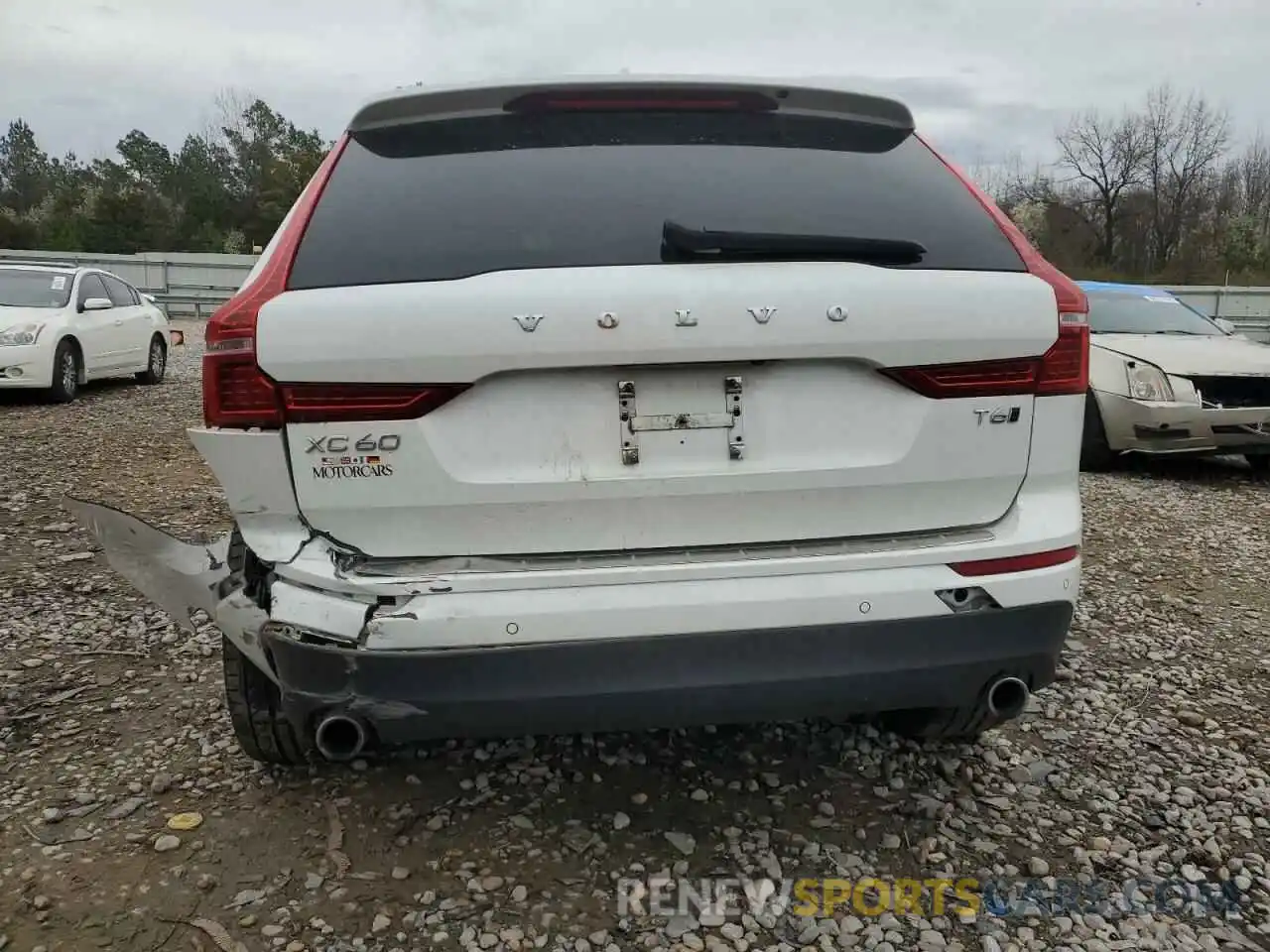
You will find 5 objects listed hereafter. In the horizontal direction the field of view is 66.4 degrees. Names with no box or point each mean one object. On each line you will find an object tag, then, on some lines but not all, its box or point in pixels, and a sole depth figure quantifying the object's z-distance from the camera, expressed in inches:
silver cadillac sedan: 261.0
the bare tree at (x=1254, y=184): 1915.6
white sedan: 369.4
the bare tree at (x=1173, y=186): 1886.1
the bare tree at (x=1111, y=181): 1915.6
